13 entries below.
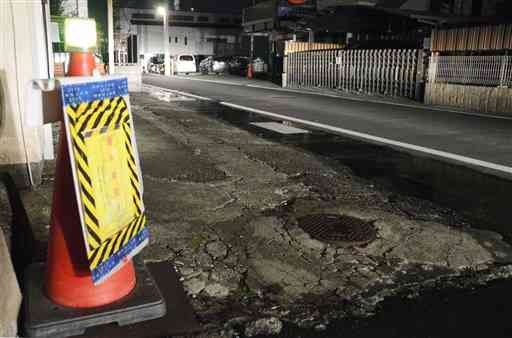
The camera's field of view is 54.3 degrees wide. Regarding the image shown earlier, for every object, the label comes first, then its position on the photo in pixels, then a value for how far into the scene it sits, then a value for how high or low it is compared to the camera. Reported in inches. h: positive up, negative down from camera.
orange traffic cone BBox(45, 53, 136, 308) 102.6 -39.5
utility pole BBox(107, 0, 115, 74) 562.9 +13.8
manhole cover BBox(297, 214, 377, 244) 156.4 -53.9
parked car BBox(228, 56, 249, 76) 1587.1 -18.8
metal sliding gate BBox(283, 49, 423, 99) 701.3 -14.9
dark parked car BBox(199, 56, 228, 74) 1630.2 -21.9
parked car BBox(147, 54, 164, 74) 1700.3 -25.3
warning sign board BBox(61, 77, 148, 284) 95.1 -22.4
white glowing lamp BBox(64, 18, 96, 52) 103.3 +4.4
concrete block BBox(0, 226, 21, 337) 92.1 -46.2
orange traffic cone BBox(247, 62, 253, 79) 1345.8 -33.9
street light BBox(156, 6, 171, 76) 1536.7 -16.6
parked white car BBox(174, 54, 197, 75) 1598.2 -19.2
